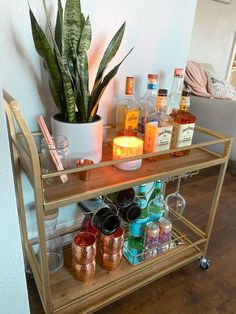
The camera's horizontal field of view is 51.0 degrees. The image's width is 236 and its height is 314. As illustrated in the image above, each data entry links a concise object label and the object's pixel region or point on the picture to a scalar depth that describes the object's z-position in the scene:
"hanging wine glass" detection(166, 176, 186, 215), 1.29
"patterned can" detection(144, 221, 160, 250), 0.96
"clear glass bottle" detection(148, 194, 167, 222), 1.03
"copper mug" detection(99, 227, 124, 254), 0.89
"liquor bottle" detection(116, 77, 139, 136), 0.84
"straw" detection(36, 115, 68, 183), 0.63
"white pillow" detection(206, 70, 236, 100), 1.98
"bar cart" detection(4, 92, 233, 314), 0.60
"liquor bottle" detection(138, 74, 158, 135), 0.85
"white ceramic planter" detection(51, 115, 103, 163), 0.69
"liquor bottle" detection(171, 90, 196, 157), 0.82
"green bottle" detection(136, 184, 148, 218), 1.00
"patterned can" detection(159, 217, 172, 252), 1.00
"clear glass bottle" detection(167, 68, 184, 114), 0.90
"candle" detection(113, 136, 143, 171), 0.75
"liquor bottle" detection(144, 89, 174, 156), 0.77
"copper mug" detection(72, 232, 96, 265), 0.84
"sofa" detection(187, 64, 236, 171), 1.79
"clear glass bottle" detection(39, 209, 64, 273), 0.94
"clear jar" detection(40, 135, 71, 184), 0.67
